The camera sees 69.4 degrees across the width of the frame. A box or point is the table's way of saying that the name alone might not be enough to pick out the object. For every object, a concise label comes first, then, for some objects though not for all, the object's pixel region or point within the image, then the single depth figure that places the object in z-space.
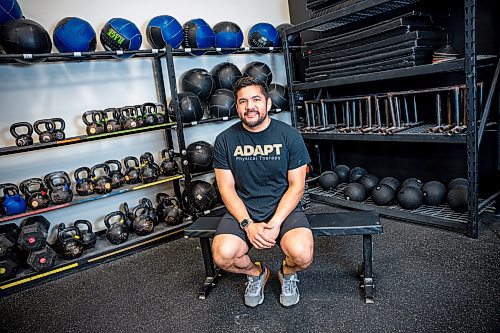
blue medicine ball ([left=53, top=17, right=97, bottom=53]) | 2.62
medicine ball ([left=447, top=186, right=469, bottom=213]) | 2.62
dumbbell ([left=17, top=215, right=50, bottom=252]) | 2.53
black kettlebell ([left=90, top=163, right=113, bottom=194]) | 2.86
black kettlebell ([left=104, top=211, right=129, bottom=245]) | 2.86
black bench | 1.89
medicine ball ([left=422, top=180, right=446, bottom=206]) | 2.83
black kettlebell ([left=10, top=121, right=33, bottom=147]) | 2.57
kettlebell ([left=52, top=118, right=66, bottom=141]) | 2.69
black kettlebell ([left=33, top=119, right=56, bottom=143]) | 2.63
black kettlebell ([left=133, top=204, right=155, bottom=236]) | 2.96
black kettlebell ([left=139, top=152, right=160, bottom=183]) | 3.01
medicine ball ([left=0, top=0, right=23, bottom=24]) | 2.41
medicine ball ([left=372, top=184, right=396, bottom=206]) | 3.02
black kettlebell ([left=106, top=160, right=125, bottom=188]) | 2.95
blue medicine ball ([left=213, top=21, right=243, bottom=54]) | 3.35
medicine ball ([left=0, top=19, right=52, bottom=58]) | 2.41
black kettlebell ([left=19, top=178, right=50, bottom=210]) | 2.61
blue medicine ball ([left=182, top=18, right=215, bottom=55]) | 3.19
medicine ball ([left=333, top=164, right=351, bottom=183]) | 3.65
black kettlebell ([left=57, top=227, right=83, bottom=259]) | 2.67
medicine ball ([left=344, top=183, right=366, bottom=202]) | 3.19
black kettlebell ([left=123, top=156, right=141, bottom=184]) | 3.03
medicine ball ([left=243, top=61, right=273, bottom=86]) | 3.63
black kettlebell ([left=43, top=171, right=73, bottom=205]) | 2.67
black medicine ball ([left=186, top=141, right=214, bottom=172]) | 3.22
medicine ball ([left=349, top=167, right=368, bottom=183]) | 3.51
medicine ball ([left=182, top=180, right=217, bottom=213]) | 3.15
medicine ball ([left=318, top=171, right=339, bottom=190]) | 3.52
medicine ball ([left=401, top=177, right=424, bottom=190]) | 2.99
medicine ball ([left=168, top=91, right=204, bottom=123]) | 3.14
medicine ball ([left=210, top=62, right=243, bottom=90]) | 3.52
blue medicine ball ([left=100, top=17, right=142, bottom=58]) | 2.81
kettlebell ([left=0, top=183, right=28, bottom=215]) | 2.51
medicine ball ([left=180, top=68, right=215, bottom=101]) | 3.36
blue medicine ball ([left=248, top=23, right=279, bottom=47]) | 3.59
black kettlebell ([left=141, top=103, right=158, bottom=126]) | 3.03
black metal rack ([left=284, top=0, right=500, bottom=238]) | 2.23
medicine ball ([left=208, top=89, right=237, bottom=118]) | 3.36
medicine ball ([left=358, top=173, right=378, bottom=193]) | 3.29
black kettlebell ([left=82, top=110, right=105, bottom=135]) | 2.82
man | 1.89
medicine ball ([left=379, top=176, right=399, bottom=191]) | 3.13
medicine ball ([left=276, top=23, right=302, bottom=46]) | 3.66
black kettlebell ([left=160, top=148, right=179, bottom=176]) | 3.16
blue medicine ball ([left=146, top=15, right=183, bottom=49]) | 3.02
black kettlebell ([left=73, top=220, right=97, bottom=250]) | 2.80
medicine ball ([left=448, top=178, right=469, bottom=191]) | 2.76
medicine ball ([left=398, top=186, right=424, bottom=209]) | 2.84
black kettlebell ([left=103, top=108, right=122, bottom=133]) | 2.87
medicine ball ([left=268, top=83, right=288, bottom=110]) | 3.63
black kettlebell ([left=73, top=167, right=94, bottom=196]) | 2.85
